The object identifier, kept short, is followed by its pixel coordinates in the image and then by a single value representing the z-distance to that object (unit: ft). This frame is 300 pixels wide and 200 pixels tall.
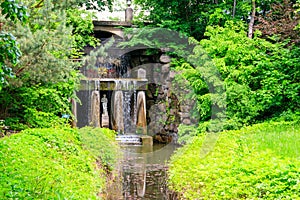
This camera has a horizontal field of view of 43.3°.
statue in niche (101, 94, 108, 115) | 47.76
